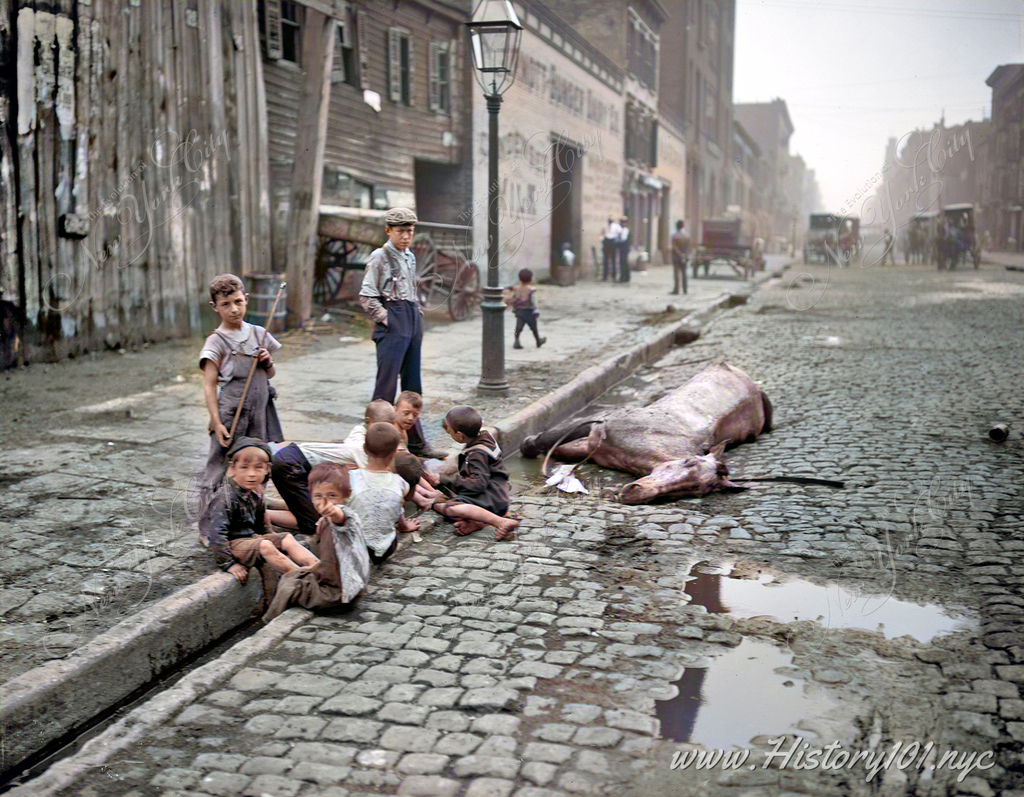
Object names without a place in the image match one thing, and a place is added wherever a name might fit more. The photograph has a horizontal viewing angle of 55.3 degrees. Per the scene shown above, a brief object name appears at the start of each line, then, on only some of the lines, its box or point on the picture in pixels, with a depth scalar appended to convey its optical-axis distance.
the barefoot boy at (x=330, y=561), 3.65
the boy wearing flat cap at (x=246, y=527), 3.85
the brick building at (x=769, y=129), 83.00
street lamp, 7.75
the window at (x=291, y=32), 13.90
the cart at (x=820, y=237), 40.31
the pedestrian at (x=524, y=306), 10.92
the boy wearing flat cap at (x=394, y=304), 5.89
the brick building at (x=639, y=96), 30.25
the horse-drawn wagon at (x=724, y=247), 27.64
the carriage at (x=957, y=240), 31.92
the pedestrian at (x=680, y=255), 20.14
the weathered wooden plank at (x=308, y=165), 11.76
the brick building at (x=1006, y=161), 51.56
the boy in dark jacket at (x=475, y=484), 4.68
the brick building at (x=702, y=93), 40.53
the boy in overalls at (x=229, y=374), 4.23
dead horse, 5.27
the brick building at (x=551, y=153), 20.38
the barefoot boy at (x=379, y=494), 4.17
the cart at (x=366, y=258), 12.56
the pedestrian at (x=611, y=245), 23.64
